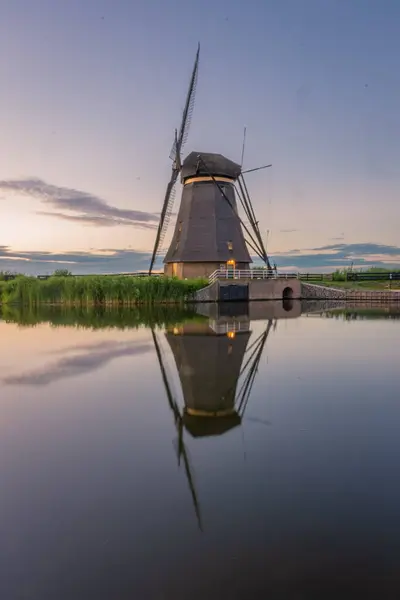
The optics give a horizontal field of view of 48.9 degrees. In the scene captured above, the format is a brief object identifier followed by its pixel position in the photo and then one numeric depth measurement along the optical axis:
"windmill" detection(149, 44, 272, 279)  29.50
